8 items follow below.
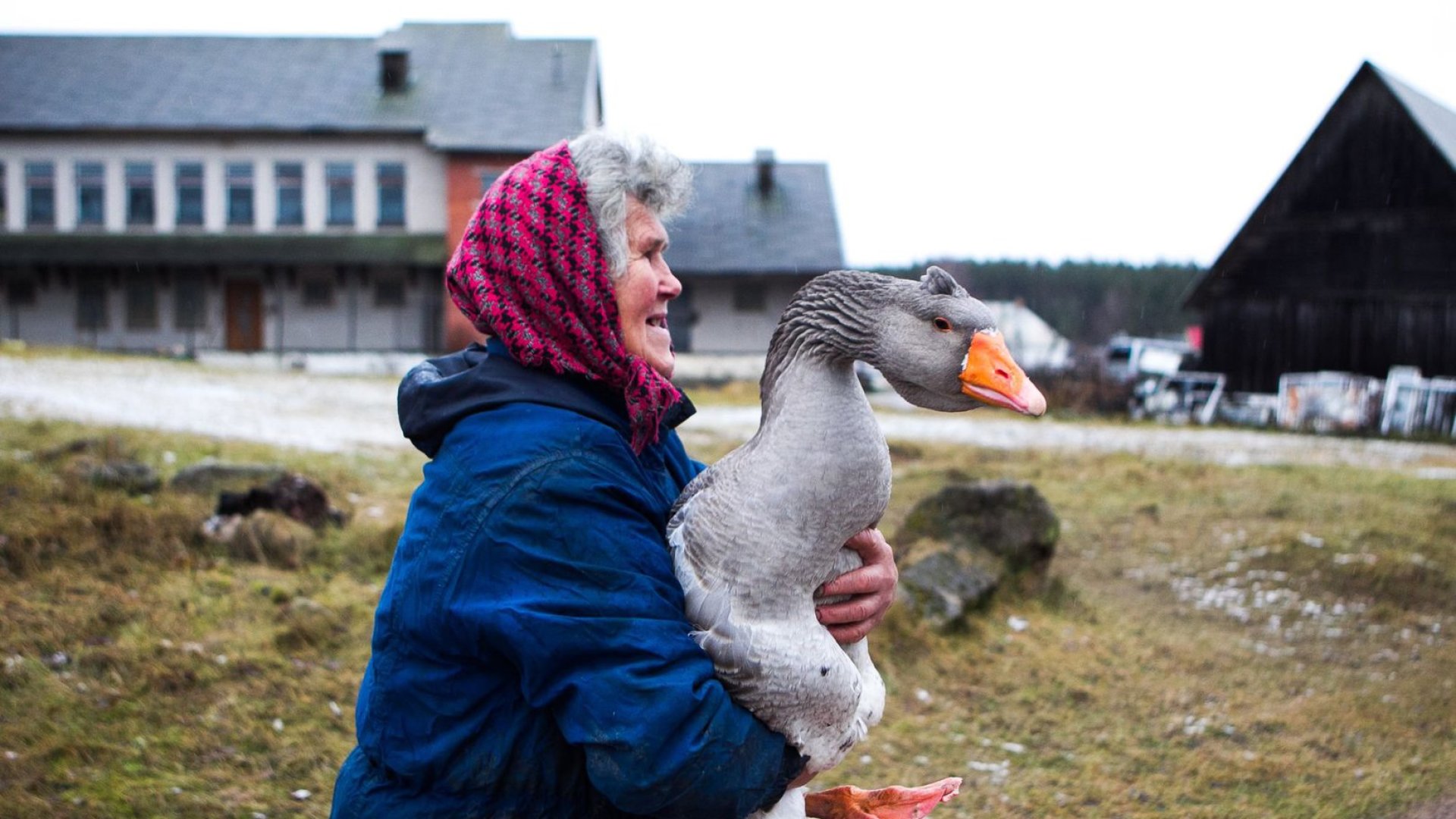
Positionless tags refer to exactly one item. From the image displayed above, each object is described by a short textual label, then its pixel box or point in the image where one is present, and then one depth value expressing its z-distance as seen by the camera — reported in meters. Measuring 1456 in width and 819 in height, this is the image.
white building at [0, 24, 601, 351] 30.78
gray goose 2.02
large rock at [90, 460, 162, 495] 7.75
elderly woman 1.89
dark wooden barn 23.61
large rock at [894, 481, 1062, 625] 7.36
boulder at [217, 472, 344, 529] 7.32
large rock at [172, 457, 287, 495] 8.08
